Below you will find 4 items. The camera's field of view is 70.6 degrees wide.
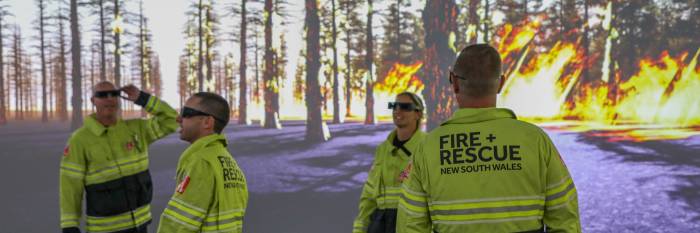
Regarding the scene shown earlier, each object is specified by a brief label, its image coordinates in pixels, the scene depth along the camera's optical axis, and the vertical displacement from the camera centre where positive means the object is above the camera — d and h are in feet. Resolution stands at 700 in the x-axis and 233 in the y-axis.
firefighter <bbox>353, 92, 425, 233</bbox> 8.84 -1.16
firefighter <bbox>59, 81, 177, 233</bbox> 8.91 -1.12
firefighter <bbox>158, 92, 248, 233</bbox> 5.72 -0.84
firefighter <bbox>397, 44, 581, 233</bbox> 4.51 -0.56
